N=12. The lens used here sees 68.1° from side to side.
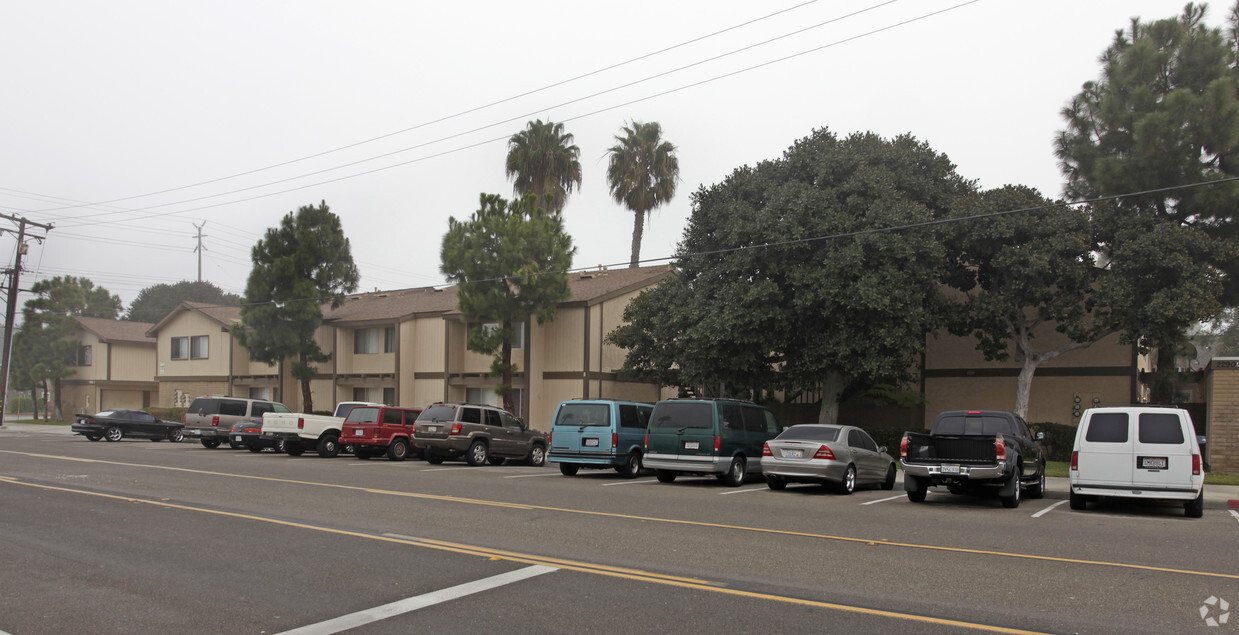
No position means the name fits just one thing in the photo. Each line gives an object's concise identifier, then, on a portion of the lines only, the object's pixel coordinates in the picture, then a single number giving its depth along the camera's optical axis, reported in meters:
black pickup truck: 15.41
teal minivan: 20.98
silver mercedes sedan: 17.44
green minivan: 18.88
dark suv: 24.30
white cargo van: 14.51
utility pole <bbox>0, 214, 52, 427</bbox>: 49.12
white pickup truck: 27.81
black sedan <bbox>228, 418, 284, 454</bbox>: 29.27
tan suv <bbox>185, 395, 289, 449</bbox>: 31.45
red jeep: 26.67
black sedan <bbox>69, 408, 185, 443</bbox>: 36.03
